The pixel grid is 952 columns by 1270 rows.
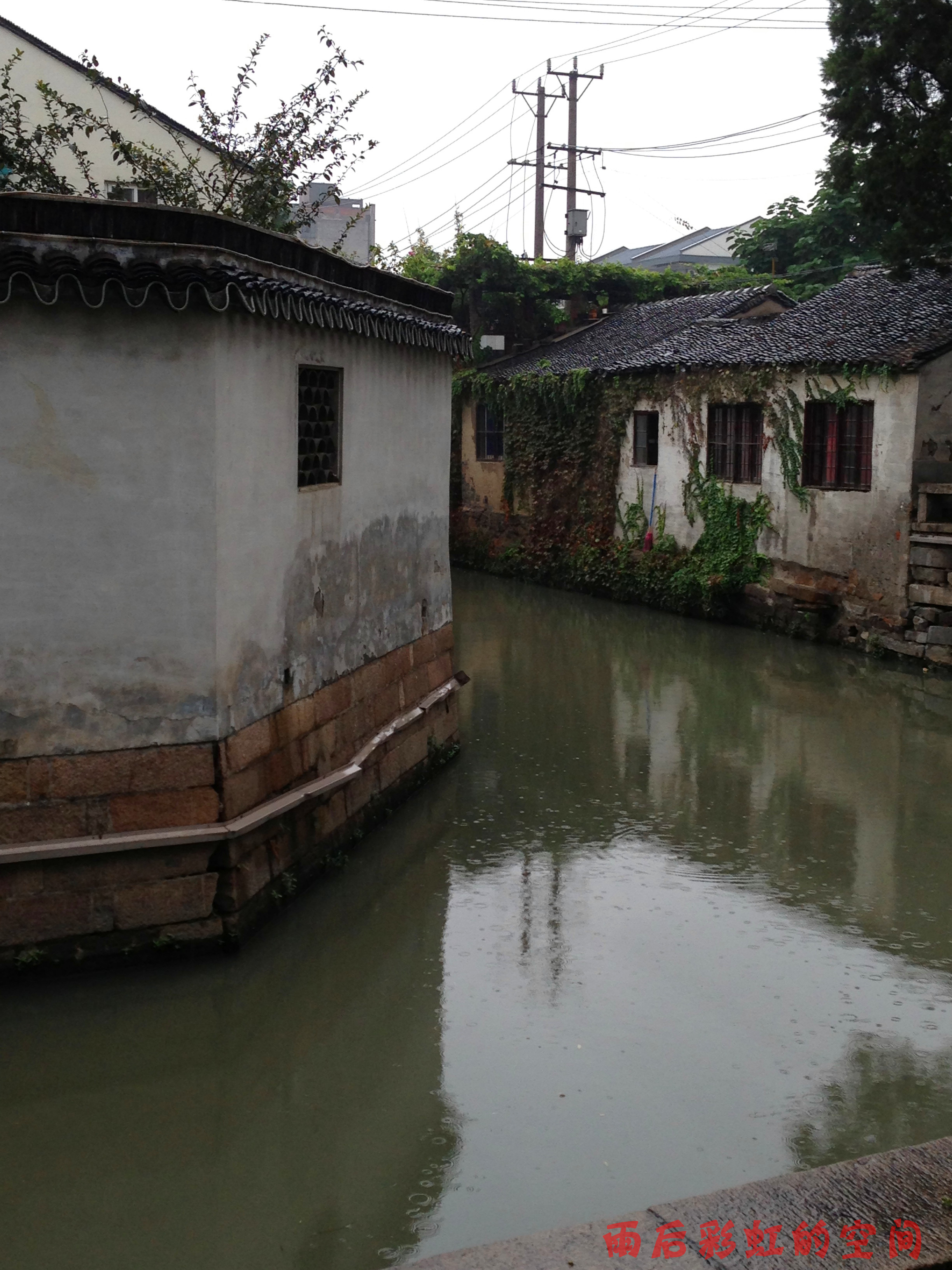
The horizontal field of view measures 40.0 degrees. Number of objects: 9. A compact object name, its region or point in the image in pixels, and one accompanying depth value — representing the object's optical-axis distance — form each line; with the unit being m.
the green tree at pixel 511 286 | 26.08
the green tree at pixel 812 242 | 30.98
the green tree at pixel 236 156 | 10.57
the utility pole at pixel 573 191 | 32.59
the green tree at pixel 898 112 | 13.57
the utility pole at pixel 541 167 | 33.16
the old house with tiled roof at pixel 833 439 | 15.30
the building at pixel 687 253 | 43.88
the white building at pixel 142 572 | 6.24
